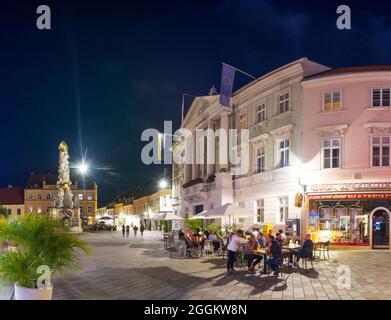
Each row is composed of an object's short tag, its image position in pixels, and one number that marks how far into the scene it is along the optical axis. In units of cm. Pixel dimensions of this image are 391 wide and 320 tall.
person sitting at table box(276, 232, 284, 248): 1981
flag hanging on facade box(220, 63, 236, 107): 2770
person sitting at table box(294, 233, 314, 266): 1716
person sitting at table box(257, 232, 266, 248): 2100
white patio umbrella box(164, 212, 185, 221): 3290
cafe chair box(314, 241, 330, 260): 1983
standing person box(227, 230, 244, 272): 1712
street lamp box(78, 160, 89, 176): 5049
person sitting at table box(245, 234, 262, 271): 1706
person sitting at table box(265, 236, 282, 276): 1538
